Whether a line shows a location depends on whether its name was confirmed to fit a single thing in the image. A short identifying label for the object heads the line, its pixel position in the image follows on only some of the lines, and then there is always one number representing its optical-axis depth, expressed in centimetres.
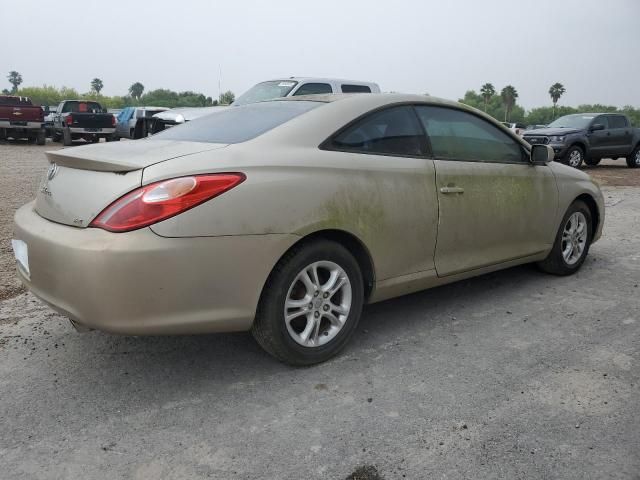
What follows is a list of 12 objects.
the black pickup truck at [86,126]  2092
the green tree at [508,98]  12175
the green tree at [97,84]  14688
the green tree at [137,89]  15350
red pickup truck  2094
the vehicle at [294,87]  1034
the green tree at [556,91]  11356
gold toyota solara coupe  260
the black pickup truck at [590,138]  1512
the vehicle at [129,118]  2183
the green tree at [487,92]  12456
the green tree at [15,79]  15938
